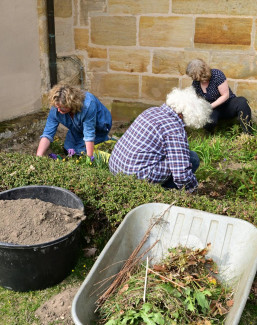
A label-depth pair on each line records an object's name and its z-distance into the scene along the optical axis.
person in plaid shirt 3.75
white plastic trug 2.49
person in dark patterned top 5.85
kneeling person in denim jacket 4.64
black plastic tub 3.05
